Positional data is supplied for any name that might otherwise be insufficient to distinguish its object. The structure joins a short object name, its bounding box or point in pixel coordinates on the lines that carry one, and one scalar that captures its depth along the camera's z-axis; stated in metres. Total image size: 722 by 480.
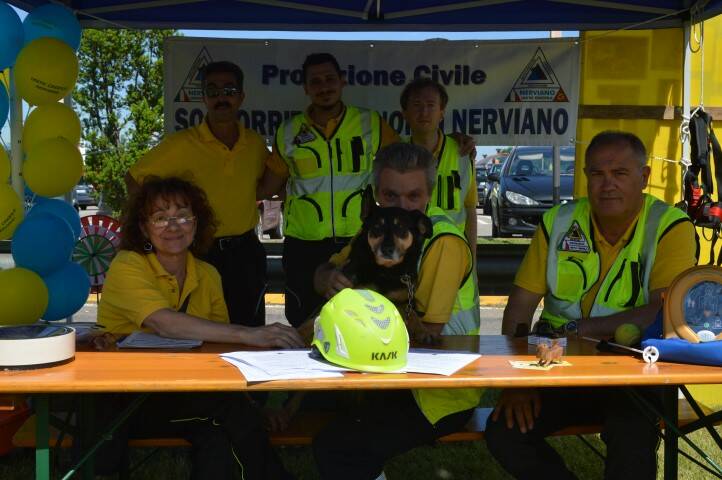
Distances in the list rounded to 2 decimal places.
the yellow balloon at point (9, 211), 4.14
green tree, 15.69
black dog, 2.61
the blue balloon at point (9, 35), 3.96
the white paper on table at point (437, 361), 2.29
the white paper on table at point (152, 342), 2.67
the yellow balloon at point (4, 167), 4.17
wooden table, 2.15
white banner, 5.66
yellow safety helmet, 2.24
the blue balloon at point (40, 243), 4.17
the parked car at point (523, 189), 13.46
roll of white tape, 2.22
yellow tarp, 5.65
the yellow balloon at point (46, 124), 4.36
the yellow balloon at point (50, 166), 4.24
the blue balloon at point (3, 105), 4.23
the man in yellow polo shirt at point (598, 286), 2.86
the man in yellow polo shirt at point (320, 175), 4.46
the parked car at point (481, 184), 20.45
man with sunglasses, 4.40
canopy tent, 4.89
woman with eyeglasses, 2.70
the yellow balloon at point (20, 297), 3.93
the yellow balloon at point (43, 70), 4.14
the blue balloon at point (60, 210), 4.52
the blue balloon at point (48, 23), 4.27
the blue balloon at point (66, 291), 4.38
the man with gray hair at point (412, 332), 2.70
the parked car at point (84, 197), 30.52
